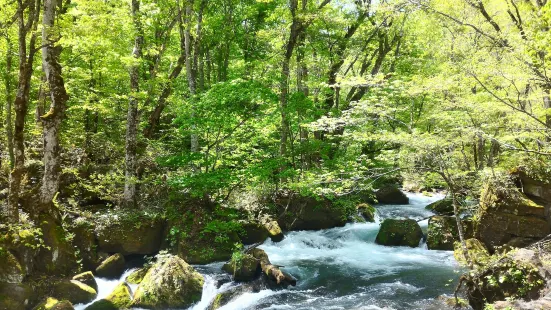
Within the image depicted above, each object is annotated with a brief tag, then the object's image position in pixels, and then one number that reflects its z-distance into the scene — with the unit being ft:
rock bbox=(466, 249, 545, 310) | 23.06
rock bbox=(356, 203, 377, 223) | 57.95
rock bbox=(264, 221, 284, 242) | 46.93
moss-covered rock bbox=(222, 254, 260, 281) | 33.60
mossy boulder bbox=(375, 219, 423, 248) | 47.10
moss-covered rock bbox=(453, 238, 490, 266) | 36.97
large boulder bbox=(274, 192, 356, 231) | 51.39
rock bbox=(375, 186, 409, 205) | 71.15
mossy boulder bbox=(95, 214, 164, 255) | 36.78
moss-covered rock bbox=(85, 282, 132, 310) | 27.24
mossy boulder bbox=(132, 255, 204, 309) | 27.99
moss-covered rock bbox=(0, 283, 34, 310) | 24.41
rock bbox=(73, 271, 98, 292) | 30.09
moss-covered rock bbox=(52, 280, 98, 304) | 27.76
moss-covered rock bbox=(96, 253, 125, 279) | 33.94
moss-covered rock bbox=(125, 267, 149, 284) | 31.94
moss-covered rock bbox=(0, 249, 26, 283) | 25.76
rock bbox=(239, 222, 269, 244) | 44.77
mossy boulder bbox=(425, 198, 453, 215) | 56.83
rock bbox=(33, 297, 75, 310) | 25.00
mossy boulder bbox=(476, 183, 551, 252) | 38.96
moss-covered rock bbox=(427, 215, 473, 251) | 44.65
